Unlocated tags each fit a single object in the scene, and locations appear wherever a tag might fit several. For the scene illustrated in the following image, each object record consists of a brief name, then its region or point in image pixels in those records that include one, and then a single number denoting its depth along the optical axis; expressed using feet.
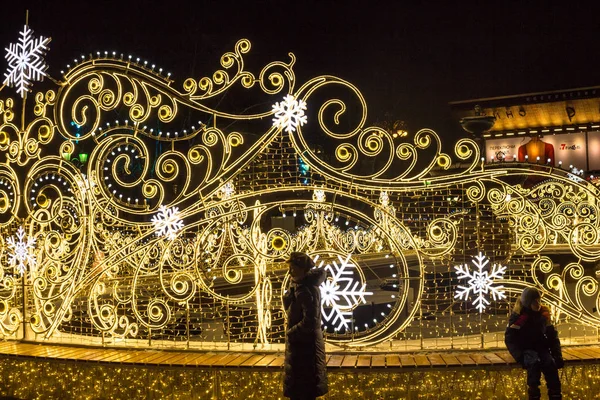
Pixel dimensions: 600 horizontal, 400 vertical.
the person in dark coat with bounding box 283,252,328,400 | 12.79
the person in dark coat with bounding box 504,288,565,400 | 13.64
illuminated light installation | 16.72
